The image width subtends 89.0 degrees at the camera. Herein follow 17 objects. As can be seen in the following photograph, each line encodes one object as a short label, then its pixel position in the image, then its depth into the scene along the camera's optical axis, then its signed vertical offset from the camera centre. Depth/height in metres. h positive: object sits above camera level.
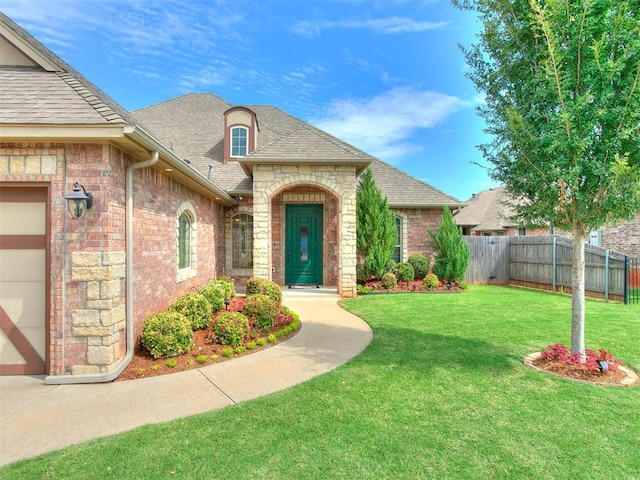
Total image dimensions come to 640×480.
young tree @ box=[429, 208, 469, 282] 11.66 -0.42
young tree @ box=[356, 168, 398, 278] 11.03 +0.34
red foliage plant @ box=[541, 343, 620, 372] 4.25 -1.62
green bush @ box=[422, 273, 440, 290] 11.38 -1.52
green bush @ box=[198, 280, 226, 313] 7.09 -1.25
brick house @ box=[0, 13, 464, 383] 4.11 +0.20
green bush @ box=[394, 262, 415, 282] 11.74 -1.20
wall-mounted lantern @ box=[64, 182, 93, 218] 3.93 +0.46
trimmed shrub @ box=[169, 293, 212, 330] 5.85 -1.27
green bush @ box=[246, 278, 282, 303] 7.91 -1.23
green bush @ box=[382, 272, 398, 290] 11.03 -1.43
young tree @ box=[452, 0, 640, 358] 3.87 +1.64
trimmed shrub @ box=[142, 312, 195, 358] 4.72 -1.43
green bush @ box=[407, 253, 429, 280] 12.23 -1.02
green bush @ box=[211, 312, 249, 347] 5.31 -1.50
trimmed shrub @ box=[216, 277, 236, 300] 8.12 -1.26
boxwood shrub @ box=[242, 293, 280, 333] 6.01 -1.36
